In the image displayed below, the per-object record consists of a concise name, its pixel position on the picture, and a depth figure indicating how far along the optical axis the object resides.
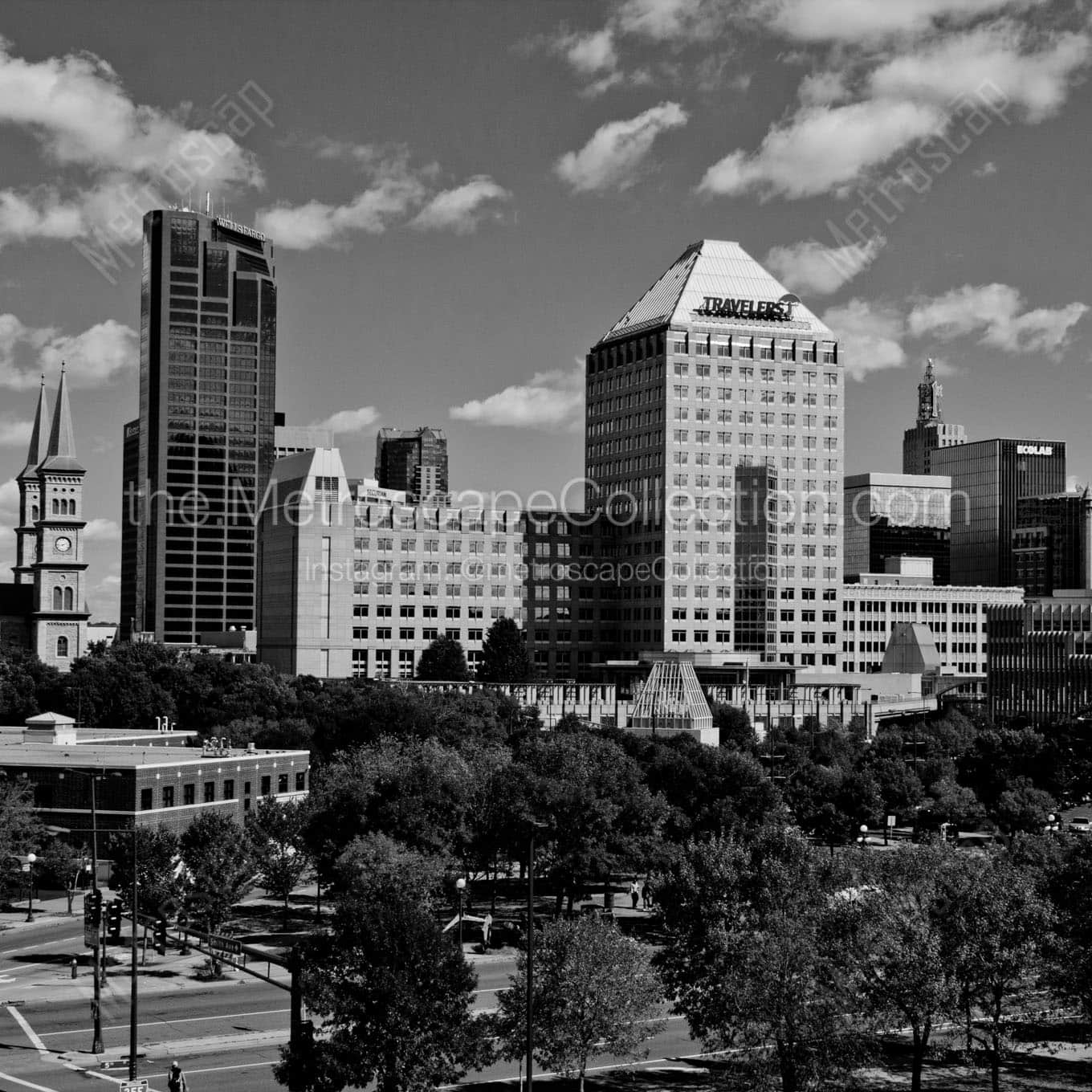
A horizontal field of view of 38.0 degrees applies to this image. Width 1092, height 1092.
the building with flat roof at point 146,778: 101.44
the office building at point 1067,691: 194.12
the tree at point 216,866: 82.31
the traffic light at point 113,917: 60.00
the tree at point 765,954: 53.41
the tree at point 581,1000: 56.59
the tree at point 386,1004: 50.88
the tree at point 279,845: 91.12
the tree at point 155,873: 82.00
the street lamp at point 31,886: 91.44
